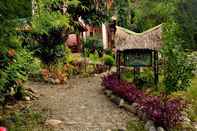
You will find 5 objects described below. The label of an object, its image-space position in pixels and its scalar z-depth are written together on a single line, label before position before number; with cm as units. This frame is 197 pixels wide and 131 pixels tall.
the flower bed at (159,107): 501
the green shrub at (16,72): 466
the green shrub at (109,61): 1111
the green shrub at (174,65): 578
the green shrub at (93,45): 1315
